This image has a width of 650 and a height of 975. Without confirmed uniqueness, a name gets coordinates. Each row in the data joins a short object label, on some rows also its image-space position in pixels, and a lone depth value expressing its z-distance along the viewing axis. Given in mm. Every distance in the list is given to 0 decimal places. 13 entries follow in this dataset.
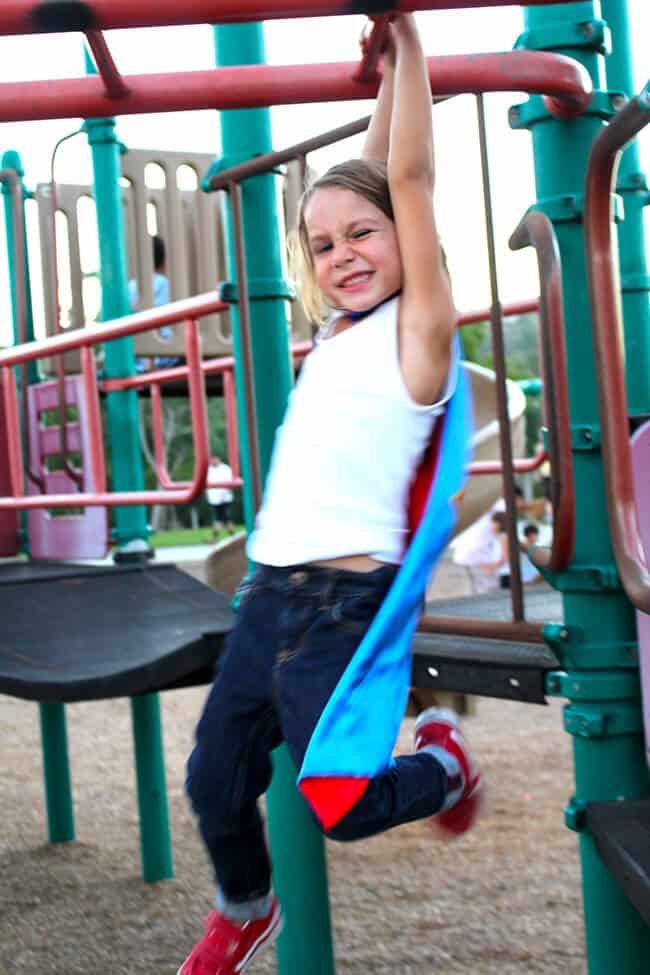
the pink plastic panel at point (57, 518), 4844
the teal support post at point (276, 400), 2967
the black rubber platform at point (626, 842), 1923
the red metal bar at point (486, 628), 2471
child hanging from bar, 1665
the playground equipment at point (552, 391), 1960
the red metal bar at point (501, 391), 2412
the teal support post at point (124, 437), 4672
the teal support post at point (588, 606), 2328
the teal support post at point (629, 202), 3393
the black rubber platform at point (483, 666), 2408
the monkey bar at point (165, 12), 1561
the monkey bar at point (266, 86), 1905
